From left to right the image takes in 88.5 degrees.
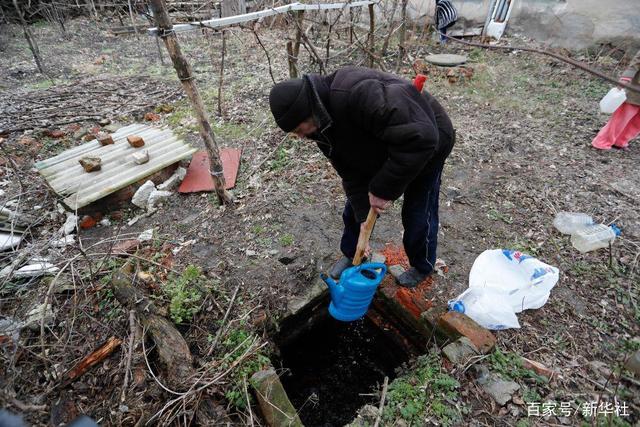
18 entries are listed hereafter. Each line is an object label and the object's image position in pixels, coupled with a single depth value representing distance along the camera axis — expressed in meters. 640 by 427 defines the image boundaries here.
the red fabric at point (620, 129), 4.18
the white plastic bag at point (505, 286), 2.43
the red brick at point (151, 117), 5.56
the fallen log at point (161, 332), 2.09
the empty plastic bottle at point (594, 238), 2.99
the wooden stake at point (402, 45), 5.80
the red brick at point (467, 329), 2.24
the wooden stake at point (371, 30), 5.35
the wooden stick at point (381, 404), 1.96
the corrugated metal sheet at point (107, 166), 3.57
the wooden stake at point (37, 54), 6.32
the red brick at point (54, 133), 5.02
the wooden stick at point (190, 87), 2.58
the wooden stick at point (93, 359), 2.18
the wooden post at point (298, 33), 4.19
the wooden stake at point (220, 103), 5.13
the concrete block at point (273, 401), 1.98
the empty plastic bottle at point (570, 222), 3.19
